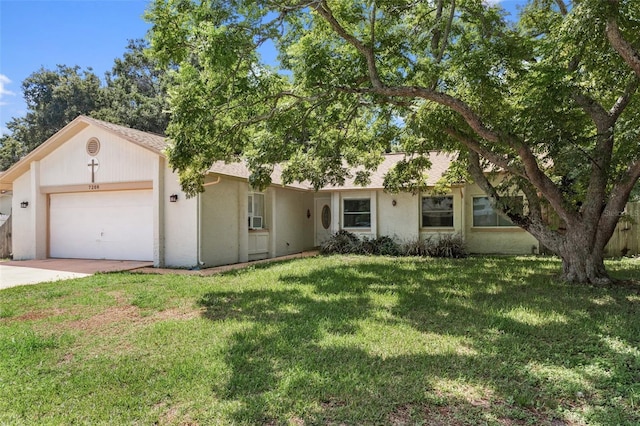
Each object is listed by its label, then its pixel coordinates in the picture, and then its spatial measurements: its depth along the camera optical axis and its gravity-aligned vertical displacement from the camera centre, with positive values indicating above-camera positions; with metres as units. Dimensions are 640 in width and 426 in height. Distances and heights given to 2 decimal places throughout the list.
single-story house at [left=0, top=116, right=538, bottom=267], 12.40 +0.45
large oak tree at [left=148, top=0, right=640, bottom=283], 6.84 +2.69
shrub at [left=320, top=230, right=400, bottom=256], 15.62 -0.94
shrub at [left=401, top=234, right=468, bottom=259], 14.61 -0.97
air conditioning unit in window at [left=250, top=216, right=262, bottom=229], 15.05 +0.01
